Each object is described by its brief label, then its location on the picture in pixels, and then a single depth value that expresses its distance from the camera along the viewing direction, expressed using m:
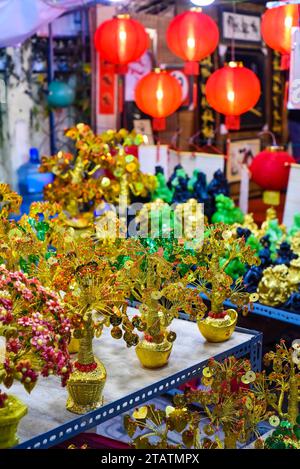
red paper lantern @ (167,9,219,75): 4.48
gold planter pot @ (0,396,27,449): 1.72
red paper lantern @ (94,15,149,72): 4.70
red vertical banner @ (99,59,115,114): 5.71
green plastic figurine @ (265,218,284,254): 3.95
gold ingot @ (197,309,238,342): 2.46
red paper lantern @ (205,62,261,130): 4.52
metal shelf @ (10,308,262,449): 1.88
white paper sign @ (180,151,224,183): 4.92
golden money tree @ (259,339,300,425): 2.06
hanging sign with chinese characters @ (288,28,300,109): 3.33
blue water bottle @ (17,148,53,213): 5.24
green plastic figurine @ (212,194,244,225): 4.37
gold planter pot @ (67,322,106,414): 1.95
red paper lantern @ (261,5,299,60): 4.16
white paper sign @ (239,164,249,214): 4.94
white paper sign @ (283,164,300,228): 4.54
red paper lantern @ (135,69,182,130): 4.82
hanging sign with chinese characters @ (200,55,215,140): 6.64
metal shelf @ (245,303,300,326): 3.19
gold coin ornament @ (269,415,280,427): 1.86
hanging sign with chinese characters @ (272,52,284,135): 7.60
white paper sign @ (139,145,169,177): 5.16
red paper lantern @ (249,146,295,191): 4.64
